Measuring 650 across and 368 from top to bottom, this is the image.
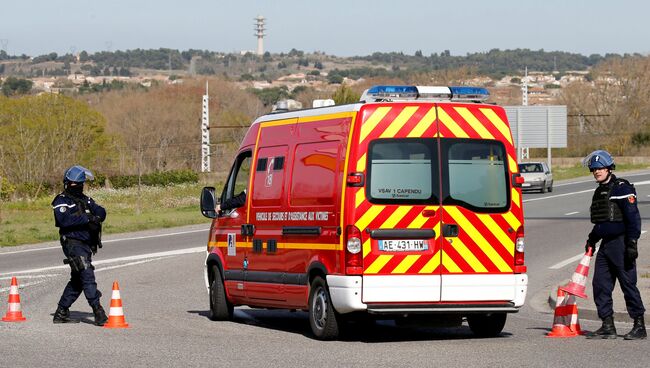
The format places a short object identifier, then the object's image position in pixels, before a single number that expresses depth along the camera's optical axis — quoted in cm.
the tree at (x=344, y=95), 10778
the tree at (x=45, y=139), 8212
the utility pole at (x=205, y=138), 9181
